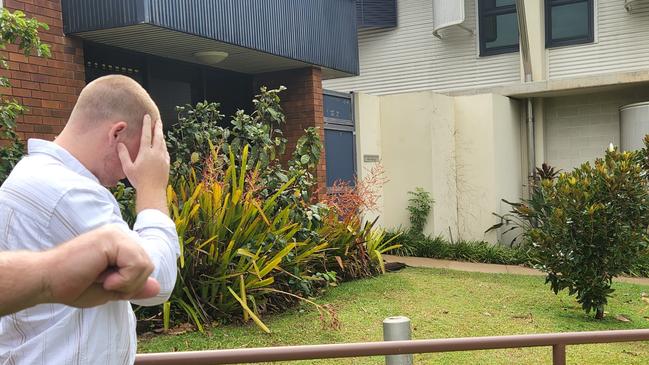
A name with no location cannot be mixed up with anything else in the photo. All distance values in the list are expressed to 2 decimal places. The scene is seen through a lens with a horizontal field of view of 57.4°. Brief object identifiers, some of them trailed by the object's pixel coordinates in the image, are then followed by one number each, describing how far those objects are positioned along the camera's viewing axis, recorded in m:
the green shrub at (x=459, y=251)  10.52
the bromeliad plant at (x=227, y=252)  5.46
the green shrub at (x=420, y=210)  11.48
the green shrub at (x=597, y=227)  6.06
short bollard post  2.93
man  1.35
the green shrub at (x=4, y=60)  4.99
